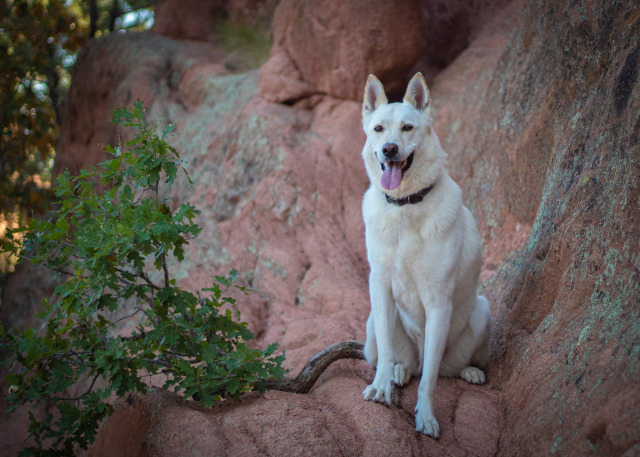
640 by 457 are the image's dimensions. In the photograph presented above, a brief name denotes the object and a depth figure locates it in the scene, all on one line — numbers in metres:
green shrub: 3.45
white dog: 3.59
